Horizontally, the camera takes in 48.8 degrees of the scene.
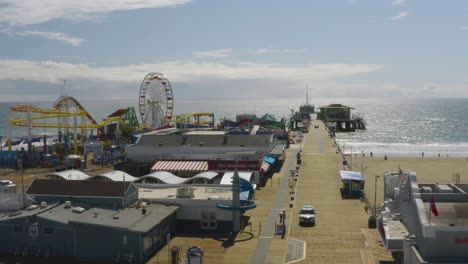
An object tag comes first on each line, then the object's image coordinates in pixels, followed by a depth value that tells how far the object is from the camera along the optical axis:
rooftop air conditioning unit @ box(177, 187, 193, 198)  35.72
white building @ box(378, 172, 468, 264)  22.53
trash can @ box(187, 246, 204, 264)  25.81
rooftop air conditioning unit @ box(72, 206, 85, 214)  31.07
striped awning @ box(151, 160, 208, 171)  52.69
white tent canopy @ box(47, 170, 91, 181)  45.47
